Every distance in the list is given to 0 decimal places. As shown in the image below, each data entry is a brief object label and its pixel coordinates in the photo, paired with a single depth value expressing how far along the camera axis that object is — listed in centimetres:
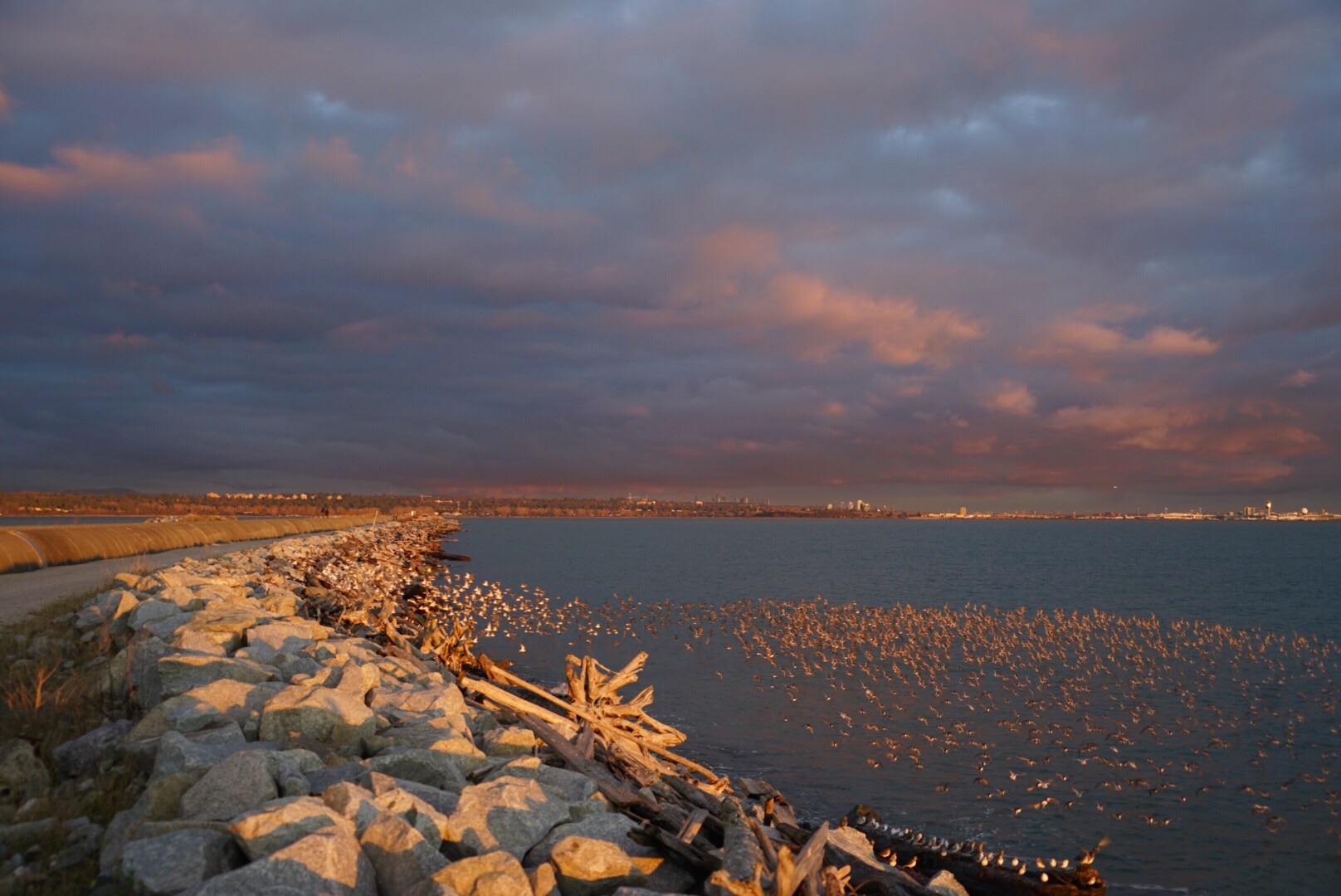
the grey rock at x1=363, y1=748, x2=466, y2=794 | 690
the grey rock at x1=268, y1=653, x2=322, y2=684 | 998
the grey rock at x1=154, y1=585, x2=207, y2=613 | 1282
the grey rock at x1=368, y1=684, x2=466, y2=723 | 877
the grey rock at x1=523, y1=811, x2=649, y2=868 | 589
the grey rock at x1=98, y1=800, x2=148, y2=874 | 519
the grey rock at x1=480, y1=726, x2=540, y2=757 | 862
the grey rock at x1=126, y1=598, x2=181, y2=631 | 1166
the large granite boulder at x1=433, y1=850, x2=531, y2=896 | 484
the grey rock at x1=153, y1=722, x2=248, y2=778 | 606
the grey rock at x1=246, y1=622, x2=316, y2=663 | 1027
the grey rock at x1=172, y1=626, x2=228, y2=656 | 948
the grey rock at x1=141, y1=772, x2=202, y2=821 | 560
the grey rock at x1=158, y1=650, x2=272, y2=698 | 870
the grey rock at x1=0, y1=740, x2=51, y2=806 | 634
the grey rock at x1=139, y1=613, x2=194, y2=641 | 1071
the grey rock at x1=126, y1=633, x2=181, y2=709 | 881
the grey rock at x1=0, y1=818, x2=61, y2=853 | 557
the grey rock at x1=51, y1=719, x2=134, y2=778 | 702
